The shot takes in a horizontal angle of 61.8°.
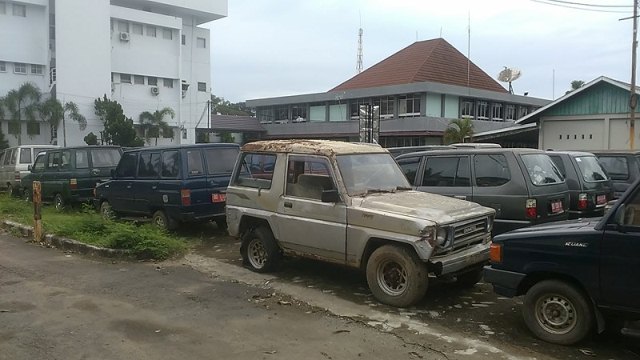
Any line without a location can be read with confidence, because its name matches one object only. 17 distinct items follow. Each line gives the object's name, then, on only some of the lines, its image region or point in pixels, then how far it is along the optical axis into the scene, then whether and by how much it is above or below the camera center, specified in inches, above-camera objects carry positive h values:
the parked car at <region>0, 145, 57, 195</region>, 694.5 -17.3
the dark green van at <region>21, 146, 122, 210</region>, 538.0 -19.0
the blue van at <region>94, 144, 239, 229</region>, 386.6 -21.0
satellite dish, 1425.3 +222.5
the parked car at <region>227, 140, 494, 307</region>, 231.3 -29.4
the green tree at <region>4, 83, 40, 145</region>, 1392.7 +128.0
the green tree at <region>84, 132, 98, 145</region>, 1496.1 +40.2
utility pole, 775.4 +103.0
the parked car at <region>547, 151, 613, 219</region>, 342.0 -15.8
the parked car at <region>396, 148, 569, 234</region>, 287.9 -14.0
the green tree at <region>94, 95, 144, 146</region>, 1498.5 +83.1
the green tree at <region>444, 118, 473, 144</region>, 1179.3 +58.0
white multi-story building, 1487.5 +300.2
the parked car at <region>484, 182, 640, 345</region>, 176.7 -39.9
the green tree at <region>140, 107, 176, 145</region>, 1680.6 +94.3
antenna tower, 2682.8 +533.3
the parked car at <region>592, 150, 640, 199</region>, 415.2 -4.9
